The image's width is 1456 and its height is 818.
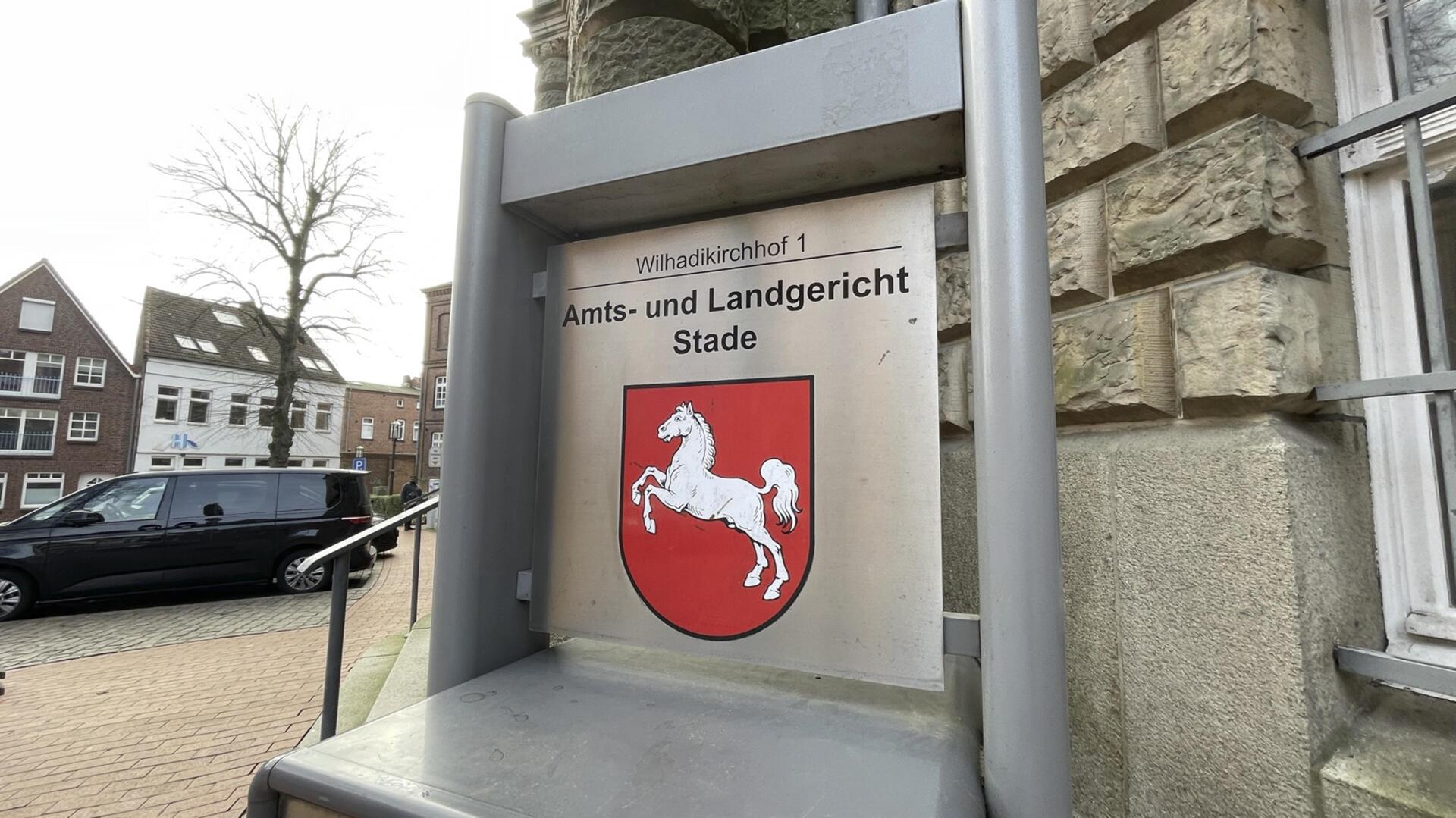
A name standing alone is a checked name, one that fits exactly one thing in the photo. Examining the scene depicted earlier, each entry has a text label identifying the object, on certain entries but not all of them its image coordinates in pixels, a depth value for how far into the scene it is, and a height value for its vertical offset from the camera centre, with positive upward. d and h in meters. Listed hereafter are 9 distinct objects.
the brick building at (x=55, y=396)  26.20 +2.63
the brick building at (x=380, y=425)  42.12 +2.38
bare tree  16.77 +5.72
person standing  20.74 -1.01
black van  7.96 -1.01
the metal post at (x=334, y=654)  2.27 -0.77
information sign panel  1.28 +0.05
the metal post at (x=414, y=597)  5.65 -1.20
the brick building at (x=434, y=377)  35.44 +4.89
